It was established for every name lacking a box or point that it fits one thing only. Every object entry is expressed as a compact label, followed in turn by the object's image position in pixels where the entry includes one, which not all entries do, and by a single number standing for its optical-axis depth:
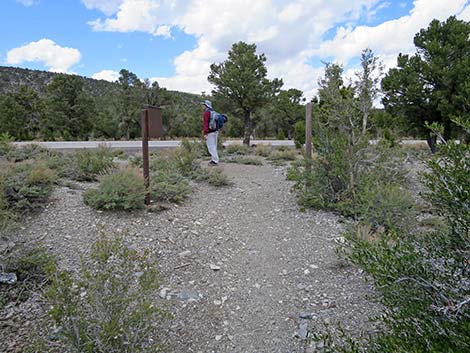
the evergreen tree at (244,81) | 14.66
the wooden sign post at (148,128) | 5.18
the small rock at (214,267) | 3.74
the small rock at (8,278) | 3.02
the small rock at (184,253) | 3.98
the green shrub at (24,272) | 2.93
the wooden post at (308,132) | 5.95
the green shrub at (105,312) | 2.05
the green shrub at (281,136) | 28.51
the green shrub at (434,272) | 1.55
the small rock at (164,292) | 3.20
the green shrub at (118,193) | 4.79
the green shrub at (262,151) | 12.53
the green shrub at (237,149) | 12.28
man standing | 8.83
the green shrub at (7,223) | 3.45
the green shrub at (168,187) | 5.55
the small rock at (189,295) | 3.18
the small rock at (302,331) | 2.62
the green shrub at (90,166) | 6.55
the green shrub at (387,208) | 4.51
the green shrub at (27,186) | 4.55
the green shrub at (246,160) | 10.03
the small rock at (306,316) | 2.85
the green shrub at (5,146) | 8.08
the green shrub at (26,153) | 7.66
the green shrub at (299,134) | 13.96
